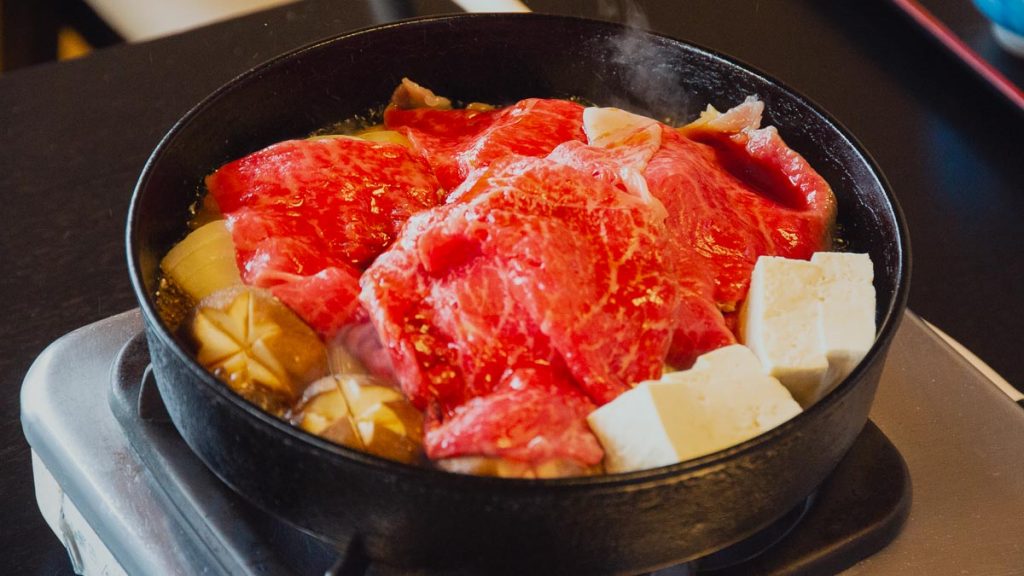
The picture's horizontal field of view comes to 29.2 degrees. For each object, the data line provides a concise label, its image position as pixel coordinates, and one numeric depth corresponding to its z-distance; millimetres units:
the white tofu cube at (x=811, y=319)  657
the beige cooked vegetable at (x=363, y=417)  631
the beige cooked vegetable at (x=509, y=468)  618
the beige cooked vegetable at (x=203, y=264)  699
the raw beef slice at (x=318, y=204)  703
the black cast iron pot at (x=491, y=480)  595
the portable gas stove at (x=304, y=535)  679
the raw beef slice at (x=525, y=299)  655
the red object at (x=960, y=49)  966
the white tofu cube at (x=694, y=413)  618
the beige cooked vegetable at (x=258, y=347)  648
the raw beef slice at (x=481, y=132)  760
